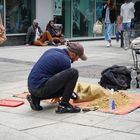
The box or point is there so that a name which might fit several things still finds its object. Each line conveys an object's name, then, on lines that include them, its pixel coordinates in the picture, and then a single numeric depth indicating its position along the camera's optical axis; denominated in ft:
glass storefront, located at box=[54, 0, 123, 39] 76.91
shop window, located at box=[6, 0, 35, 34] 67.24
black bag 31.23
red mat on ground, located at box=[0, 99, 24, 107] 27.07
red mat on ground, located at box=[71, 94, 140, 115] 24.99
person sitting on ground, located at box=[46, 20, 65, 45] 68.85
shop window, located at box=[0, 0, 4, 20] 65.74
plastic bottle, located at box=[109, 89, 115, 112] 25.22
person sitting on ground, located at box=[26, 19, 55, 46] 67.08
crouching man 24.67
